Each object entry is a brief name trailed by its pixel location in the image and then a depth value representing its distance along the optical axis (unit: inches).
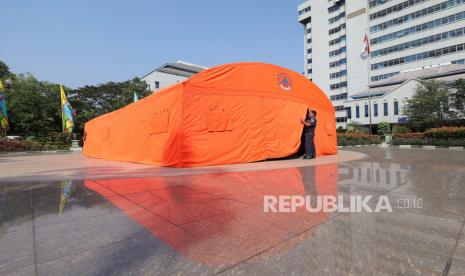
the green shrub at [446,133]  617.3
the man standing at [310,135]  358.3
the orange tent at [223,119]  282.4
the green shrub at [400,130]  1159.6
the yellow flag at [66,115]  1096.4
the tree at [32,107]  1286.9
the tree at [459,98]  1192.2
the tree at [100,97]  1657.2
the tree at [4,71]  1504.7
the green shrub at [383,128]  1255.4
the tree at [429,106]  1219.6
